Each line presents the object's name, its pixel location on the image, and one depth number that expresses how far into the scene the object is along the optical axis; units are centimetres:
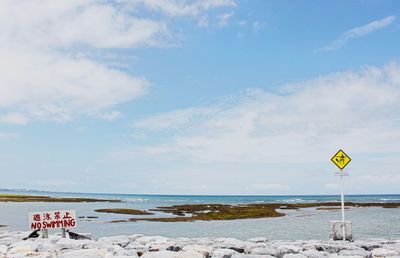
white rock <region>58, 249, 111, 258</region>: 915
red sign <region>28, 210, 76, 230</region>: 1287
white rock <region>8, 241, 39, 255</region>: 1014
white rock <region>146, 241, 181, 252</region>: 1082
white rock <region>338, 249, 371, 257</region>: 963
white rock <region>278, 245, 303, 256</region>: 1002
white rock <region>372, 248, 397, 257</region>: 981
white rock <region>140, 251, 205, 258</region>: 912
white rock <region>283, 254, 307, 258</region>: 912
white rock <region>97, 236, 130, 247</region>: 1200
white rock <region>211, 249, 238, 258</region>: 958
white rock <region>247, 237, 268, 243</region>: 1283
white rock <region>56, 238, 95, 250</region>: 1068
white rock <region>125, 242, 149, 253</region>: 1099
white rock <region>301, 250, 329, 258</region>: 948
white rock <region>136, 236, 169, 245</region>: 1227
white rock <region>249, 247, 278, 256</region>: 997
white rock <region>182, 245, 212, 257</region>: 1002
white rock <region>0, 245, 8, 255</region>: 1029
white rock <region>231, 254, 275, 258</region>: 904
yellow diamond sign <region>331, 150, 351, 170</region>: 1243
